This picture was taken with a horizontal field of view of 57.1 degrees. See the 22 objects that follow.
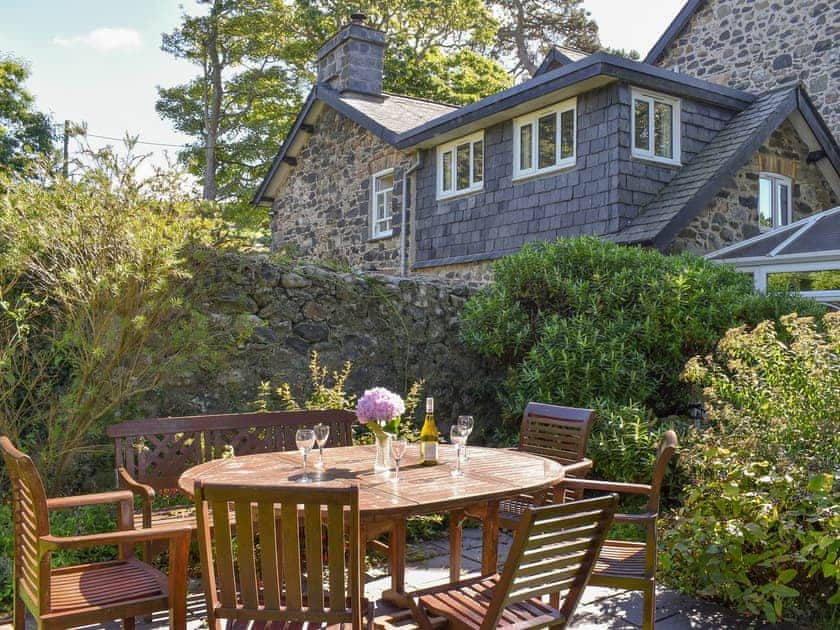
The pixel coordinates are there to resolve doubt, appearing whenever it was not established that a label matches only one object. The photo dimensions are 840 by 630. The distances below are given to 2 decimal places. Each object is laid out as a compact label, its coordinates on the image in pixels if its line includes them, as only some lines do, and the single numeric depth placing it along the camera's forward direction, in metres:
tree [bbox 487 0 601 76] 27.16
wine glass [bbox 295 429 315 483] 3.57
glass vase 3.88
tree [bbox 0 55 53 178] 24.73
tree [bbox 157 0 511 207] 23.31
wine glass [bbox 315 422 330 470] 3.68
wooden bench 4.45
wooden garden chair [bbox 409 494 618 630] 2.68
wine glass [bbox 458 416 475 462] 4.01
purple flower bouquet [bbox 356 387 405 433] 3.73
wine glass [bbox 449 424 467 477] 3.97
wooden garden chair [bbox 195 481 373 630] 2.59
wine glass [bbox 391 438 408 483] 3.67
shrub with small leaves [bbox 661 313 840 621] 3.72
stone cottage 10.12
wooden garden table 3.27
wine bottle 4.09
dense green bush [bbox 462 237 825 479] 6.80
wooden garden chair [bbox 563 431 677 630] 3.51
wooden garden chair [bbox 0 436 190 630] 2.96
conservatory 8.49
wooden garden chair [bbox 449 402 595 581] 4.37
